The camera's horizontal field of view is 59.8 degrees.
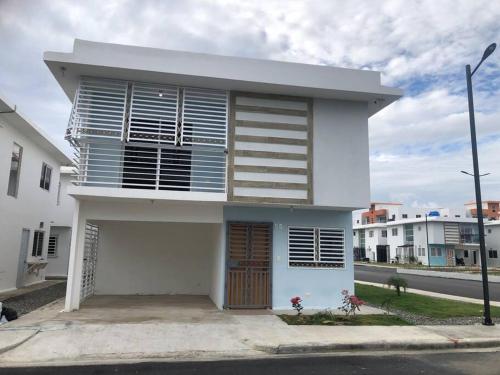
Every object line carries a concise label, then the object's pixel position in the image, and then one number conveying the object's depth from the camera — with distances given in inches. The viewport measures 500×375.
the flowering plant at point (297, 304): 425.3
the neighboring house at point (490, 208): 2889.0
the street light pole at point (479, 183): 411.5
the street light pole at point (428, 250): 2026.1
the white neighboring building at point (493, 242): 2114.9
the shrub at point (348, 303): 427.5
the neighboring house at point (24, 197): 609.9
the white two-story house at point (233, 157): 443.2
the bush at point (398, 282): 630.5
